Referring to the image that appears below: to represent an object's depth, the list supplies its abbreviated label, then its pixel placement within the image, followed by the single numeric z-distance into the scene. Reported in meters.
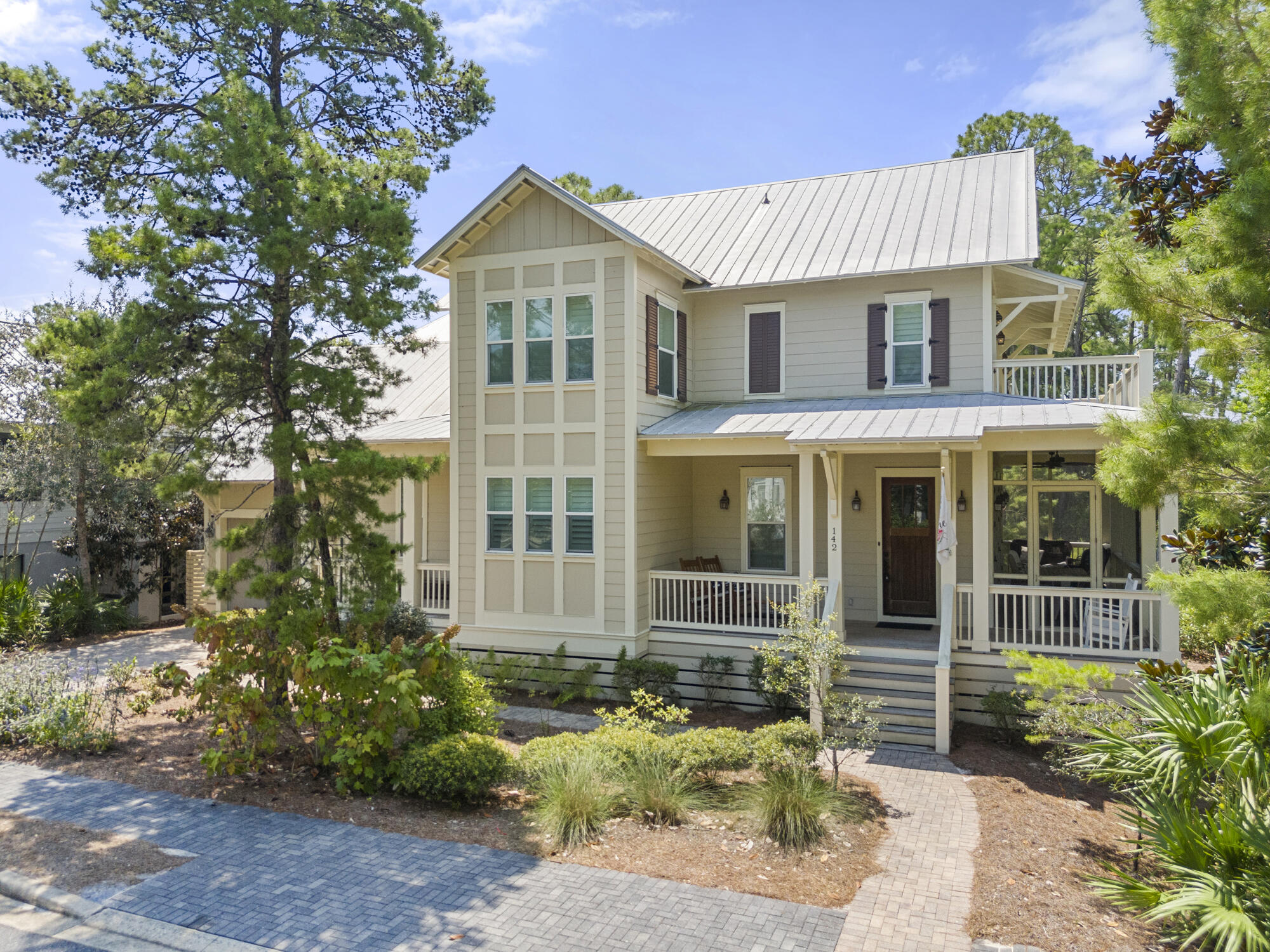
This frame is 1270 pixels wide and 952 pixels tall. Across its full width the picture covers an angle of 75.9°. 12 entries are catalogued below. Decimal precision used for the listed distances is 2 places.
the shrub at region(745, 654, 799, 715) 11.91
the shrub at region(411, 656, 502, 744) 9.50
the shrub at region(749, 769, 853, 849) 7.46
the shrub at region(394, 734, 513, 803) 8.38
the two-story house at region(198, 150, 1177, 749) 12.30
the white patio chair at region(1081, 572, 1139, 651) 11.19
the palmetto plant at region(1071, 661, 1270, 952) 5.15
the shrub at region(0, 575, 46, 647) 16.36
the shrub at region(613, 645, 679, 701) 12.62
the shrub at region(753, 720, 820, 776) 8.38
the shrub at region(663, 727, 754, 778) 8.66
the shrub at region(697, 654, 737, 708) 12.73
